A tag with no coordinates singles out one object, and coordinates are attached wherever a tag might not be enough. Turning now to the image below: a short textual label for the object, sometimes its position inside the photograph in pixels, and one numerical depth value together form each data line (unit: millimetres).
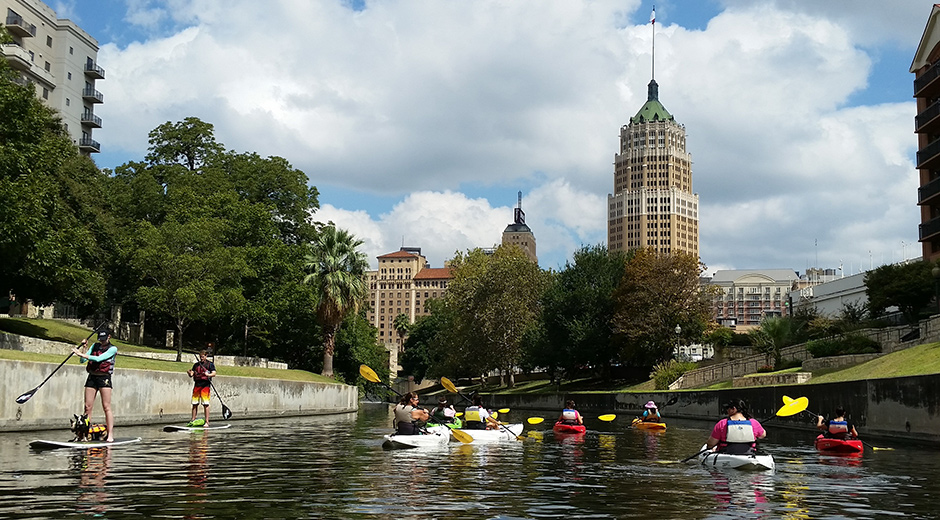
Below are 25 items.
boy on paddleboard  23391
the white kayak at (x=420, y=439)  21672
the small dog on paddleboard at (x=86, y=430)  17656
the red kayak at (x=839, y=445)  22973
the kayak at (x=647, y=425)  35188
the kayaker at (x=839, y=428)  23797
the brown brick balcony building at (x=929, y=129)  58281
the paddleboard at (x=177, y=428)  22519
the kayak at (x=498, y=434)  25047
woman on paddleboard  16969
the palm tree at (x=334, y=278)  56594
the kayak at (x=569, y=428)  31016
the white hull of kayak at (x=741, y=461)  17562
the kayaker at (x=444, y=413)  26828
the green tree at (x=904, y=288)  49969
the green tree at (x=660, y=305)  67312
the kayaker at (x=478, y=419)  26391
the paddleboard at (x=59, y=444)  16484
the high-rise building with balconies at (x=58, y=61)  75812
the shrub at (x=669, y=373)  60250
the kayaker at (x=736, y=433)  18250
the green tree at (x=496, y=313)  84375
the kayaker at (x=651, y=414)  36531
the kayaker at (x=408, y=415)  22328
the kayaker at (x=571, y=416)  31594
